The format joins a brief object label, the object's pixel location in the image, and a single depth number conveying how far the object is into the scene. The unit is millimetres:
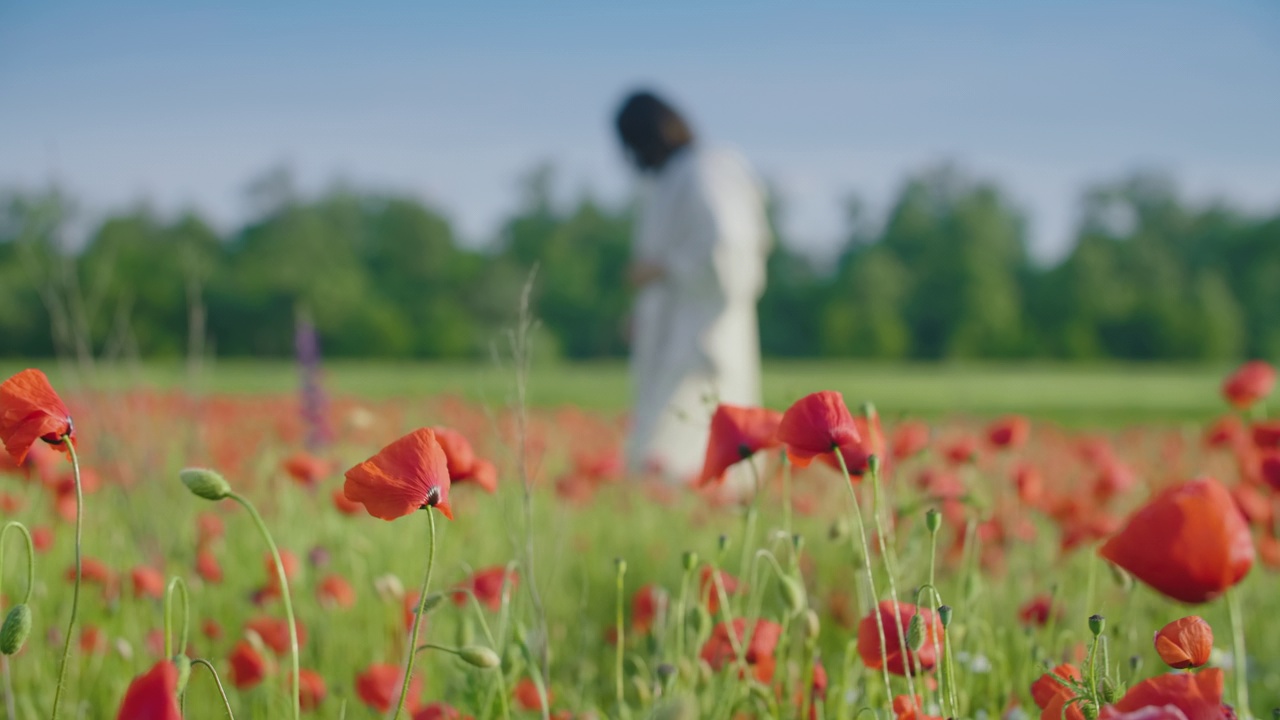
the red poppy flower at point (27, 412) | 1685
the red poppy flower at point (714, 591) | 2032
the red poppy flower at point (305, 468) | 2629
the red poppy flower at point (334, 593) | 2408
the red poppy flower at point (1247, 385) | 2642
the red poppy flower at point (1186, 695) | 1583
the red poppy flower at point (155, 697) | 1563
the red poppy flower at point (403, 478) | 1688
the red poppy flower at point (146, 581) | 2267
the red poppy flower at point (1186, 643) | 1681
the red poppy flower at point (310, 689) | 2121
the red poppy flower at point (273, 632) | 2185
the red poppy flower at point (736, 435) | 1893
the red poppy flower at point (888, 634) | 1776
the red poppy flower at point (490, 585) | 2107
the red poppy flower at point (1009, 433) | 2410
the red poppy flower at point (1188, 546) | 1589
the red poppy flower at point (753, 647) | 1919
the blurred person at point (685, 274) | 5937
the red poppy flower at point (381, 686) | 2029
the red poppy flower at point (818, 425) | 1744
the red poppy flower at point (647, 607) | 2144
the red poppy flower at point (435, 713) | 1885
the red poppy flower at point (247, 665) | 2091
